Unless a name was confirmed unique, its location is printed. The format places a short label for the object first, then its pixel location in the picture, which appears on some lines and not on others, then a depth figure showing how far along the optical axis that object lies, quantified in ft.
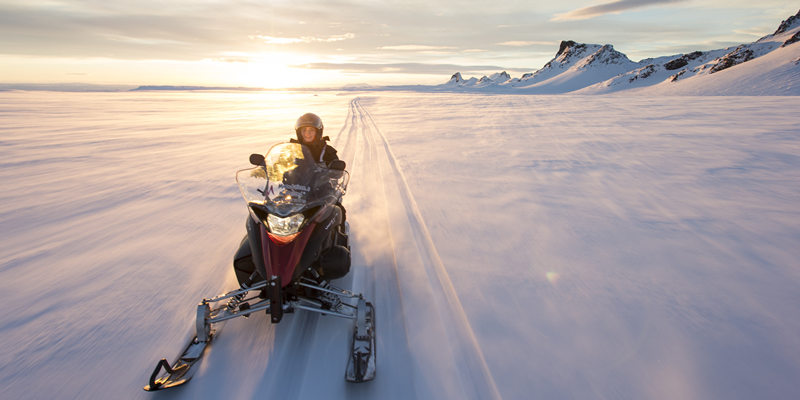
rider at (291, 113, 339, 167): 14.53
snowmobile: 8.50
